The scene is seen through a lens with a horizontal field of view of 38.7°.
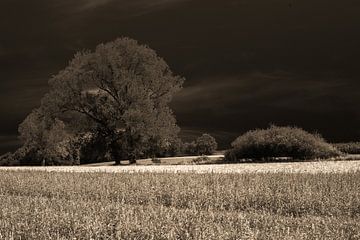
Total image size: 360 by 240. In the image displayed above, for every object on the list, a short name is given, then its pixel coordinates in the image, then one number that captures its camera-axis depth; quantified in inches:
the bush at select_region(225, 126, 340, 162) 1178.6
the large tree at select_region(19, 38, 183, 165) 1502.2
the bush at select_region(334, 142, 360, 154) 1266.0
